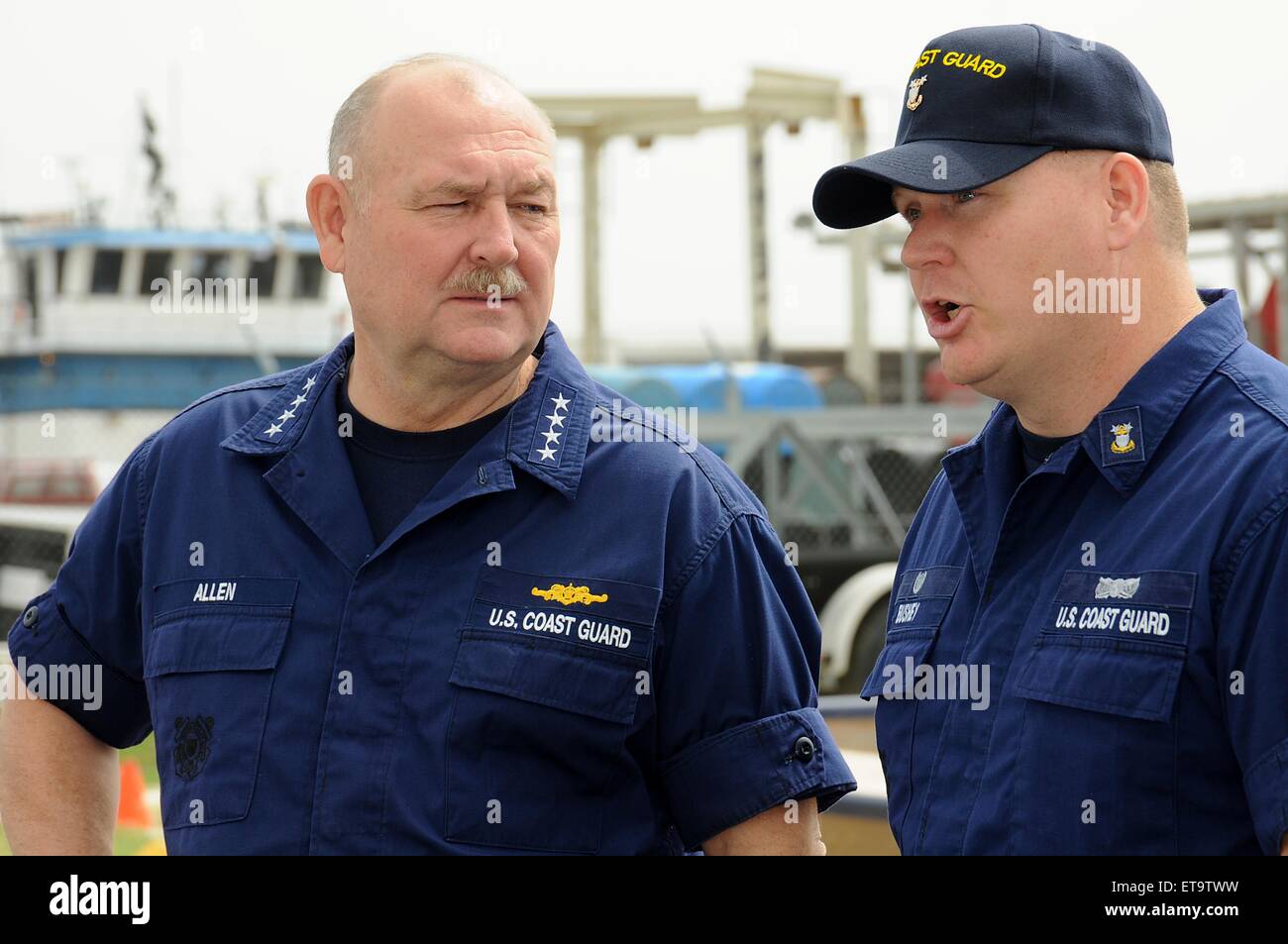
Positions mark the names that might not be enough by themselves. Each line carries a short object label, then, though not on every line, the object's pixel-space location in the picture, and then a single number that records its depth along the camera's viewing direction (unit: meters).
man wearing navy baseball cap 1.98
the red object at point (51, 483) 13.31
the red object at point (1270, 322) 11.43
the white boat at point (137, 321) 16.83
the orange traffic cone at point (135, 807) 7.71
